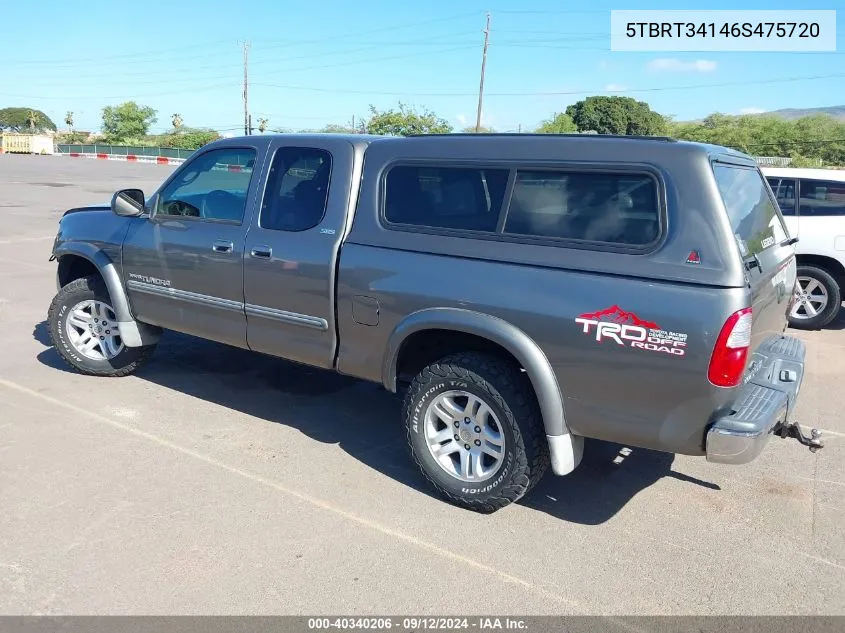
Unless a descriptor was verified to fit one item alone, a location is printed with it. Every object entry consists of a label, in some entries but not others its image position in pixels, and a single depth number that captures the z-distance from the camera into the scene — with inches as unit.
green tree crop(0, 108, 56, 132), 5420.8
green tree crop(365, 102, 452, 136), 1733.5
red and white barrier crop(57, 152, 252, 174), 2097.8
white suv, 323.0
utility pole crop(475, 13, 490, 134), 1793.8
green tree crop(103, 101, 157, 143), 4133.9
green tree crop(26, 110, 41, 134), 4624.5
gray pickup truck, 127.6
